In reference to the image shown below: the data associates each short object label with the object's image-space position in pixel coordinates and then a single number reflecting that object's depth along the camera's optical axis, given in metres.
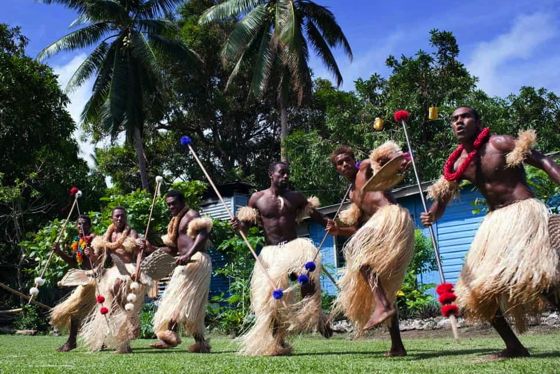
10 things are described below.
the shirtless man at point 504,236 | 3.37
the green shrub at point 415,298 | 9.19
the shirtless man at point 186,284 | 5.57
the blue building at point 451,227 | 10.91
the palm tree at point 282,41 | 17.80
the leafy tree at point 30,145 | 17.06
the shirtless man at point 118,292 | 5.78
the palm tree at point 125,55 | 18.88
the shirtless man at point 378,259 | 4.25
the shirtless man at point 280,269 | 4.72
